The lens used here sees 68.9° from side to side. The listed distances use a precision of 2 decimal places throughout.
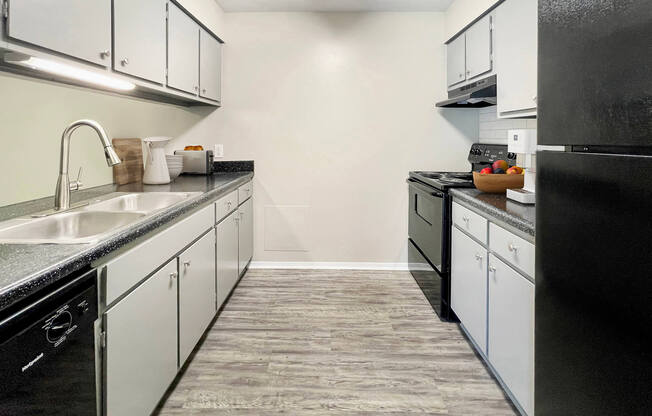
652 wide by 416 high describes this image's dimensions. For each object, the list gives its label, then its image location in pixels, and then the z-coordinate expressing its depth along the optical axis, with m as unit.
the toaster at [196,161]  3.78
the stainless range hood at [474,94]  2.86
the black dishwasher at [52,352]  0.94
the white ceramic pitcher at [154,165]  3.06
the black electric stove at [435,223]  3.02
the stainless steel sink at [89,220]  1.55
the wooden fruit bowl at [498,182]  2.63
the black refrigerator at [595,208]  0.72
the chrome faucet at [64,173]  1.90
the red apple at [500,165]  2.81
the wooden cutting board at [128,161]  2.97
